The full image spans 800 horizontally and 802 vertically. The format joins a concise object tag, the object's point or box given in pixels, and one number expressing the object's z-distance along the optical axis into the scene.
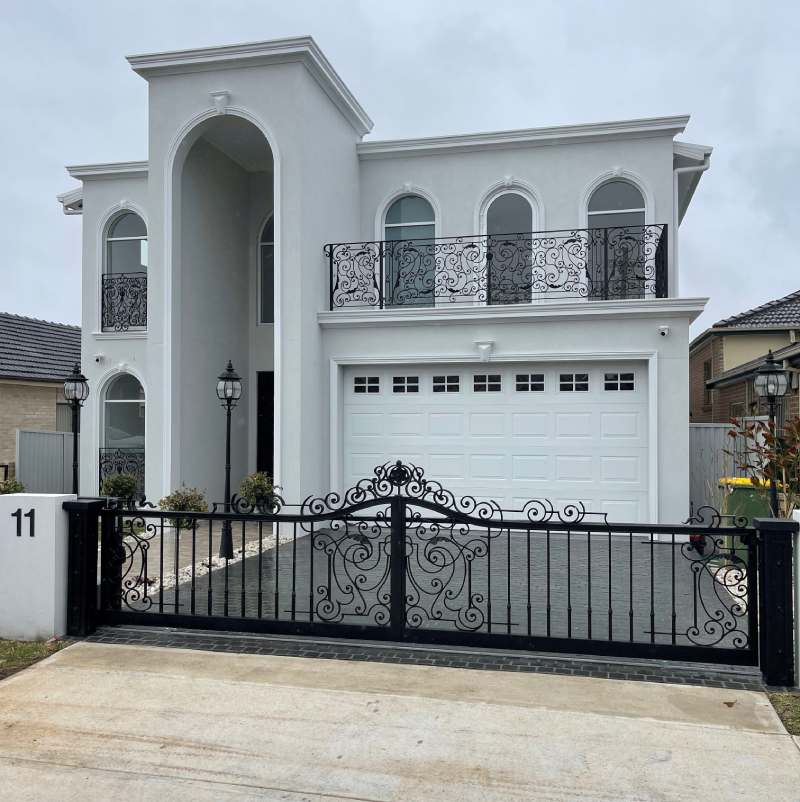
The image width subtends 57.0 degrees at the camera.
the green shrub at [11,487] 10.31
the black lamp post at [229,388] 10.34
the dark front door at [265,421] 14.11
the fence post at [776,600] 5.00
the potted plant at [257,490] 11.15
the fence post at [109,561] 6.32
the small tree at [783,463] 7.24
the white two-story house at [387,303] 11.48
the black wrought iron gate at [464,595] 5.45
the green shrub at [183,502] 10.73
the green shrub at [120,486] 12.97
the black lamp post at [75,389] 11.58
